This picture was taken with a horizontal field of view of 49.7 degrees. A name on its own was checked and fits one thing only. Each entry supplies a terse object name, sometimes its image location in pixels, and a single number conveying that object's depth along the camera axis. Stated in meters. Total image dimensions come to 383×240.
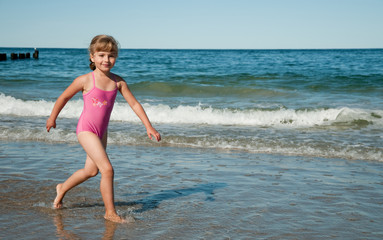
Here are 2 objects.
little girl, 3.61
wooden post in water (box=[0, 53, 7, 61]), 41.24
